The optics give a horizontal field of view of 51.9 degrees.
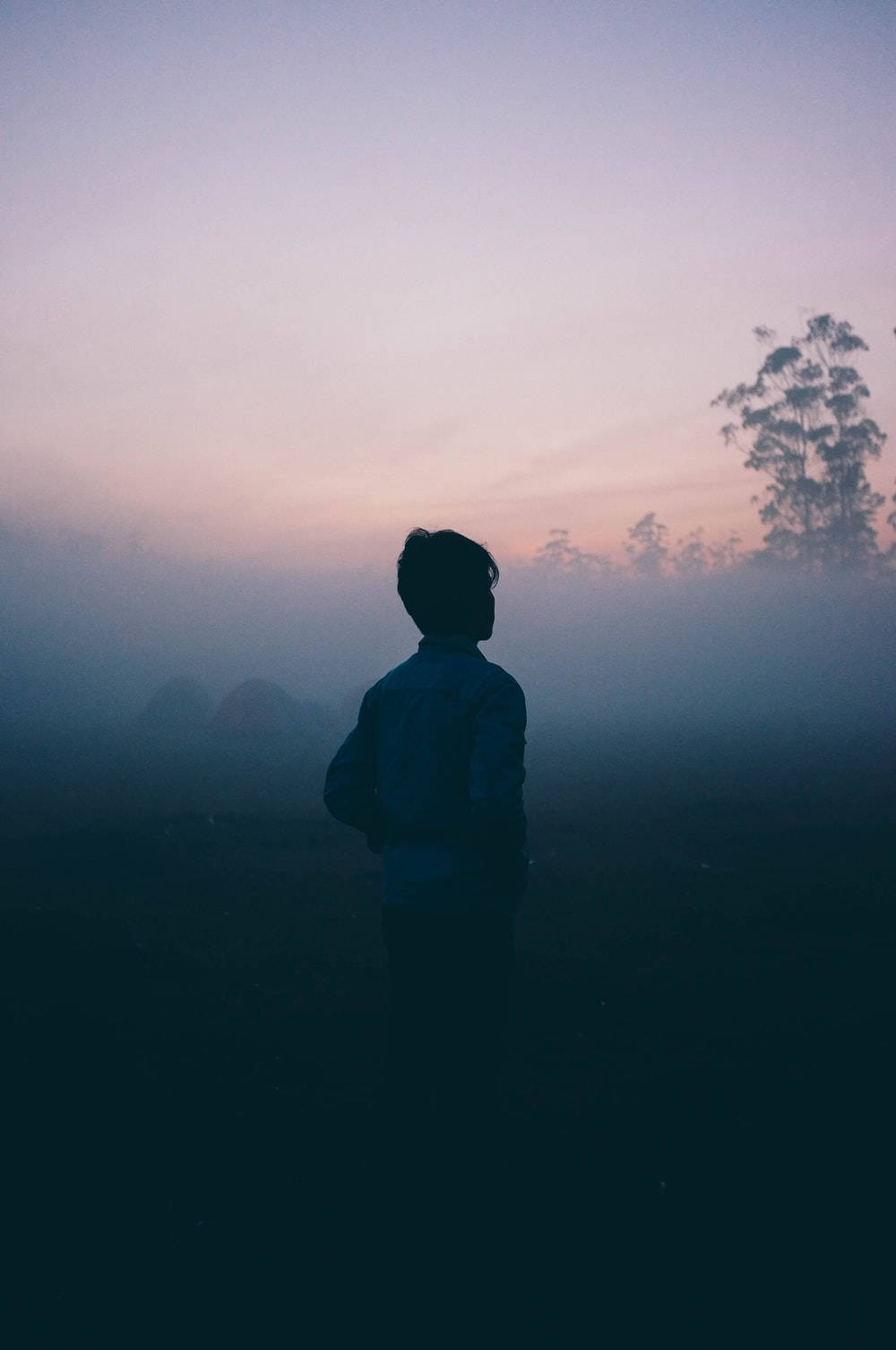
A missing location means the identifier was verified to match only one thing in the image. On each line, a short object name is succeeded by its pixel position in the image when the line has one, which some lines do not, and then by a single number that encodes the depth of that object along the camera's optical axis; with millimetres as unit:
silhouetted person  2977
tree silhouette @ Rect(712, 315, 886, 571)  63438
